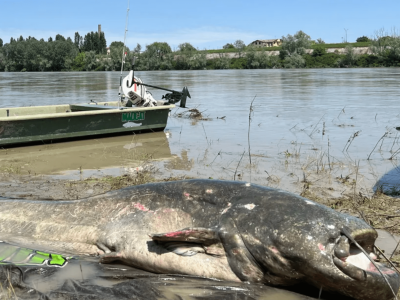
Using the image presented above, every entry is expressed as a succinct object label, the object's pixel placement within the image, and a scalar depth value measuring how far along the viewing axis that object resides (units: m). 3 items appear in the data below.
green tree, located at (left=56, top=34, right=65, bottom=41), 163.38
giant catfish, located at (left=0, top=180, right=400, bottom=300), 3.08
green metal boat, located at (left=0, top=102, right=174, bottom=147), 9.98
